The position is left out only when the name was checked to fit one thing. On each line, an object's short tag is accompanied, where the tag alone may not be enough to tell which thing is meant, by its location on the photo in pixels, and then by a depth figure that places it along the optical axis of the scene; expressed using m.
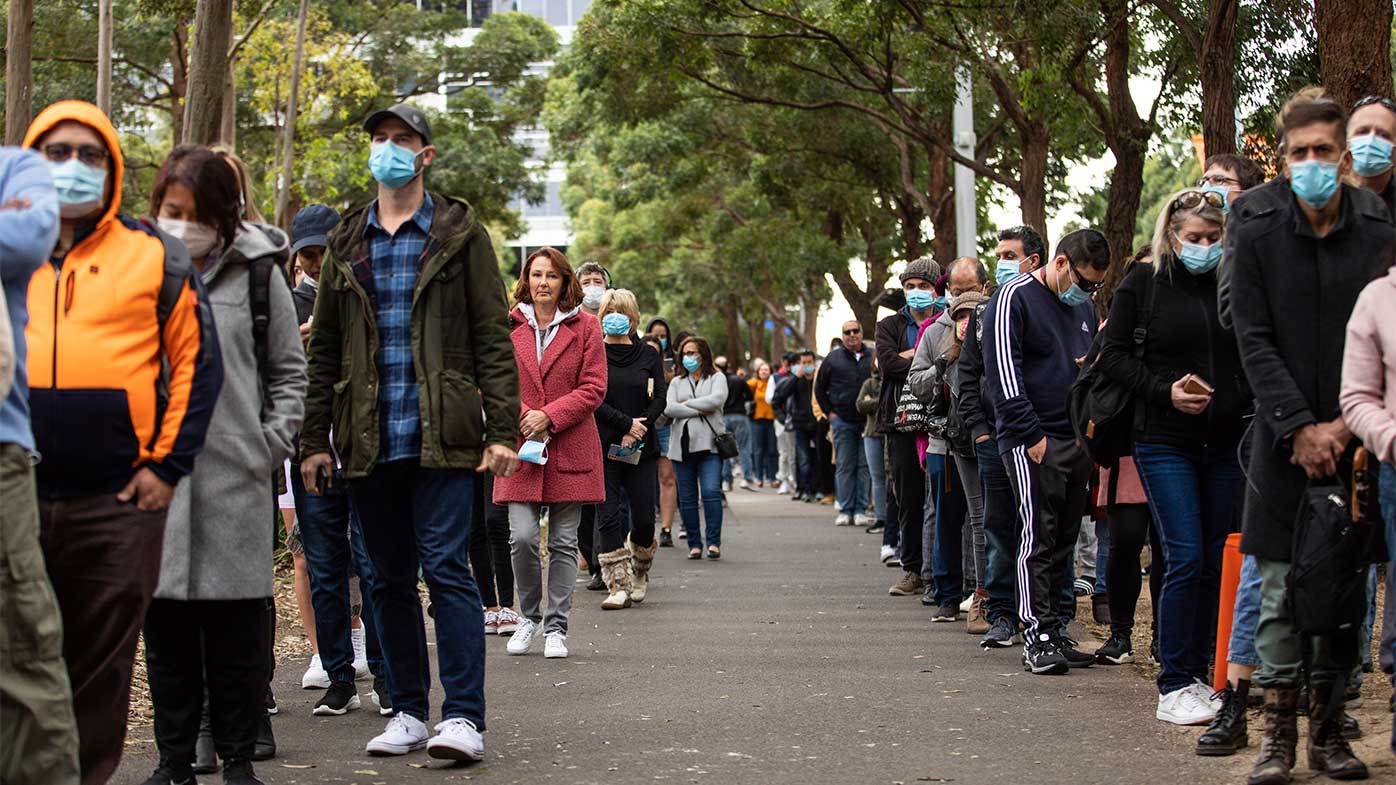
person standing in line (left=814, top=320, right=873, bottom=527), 20.11
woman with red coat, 9.45
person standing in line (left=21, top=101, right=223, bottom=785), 4.92
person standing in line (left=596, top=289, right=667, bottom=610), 12.16
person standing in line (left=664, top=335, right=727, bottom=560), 16.03
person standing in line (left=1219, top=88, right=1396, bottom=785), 5.81
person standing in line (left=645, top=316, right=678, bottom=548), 16.86
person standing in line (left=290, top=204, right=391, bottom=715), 7.60
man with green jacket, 6.45
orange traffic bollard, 6.72
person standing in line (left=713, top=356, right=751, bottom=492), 28.20
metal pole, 22.09
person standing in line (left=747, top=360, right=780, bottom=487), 29.42
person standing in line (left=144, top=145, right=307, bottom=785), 5.71
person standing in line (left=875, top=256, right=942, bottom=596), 12.02
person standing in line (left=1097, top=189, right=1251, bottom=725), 7.03
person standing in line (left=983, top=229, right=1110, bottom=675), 8.73
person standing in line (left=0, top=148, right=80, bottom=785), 4.53
